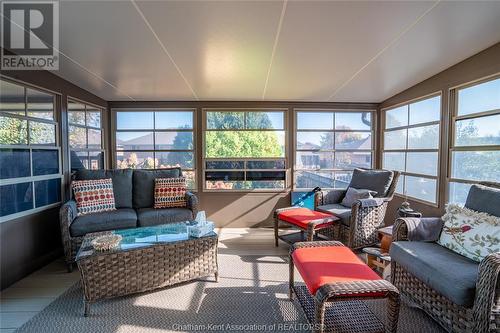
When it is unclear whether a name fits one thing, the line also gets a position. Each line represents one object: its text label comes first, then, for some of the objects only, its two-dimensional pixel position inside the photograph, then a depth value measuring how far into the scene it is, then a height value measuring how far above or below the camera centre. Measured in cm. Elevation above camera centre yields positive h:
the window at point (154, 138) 446 +36
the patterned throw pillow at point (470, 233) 180 -58
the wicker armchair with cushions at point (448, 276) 144 -79
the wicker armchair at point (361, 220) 310 -79
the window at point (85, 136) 346 +34
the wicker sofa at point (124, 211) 271 -69
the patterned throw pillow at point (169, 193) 350 -50
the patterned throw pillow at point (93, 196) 307 -49
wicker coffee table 200 -92
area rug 184 -126
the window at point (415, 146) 332 +21
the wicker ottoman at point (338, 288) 150 -81
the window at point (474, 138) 253 +24
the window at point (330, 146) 457 +24
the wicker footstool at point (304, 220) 300 -78
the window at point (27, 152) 240 +7
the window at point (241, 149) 450 +17
